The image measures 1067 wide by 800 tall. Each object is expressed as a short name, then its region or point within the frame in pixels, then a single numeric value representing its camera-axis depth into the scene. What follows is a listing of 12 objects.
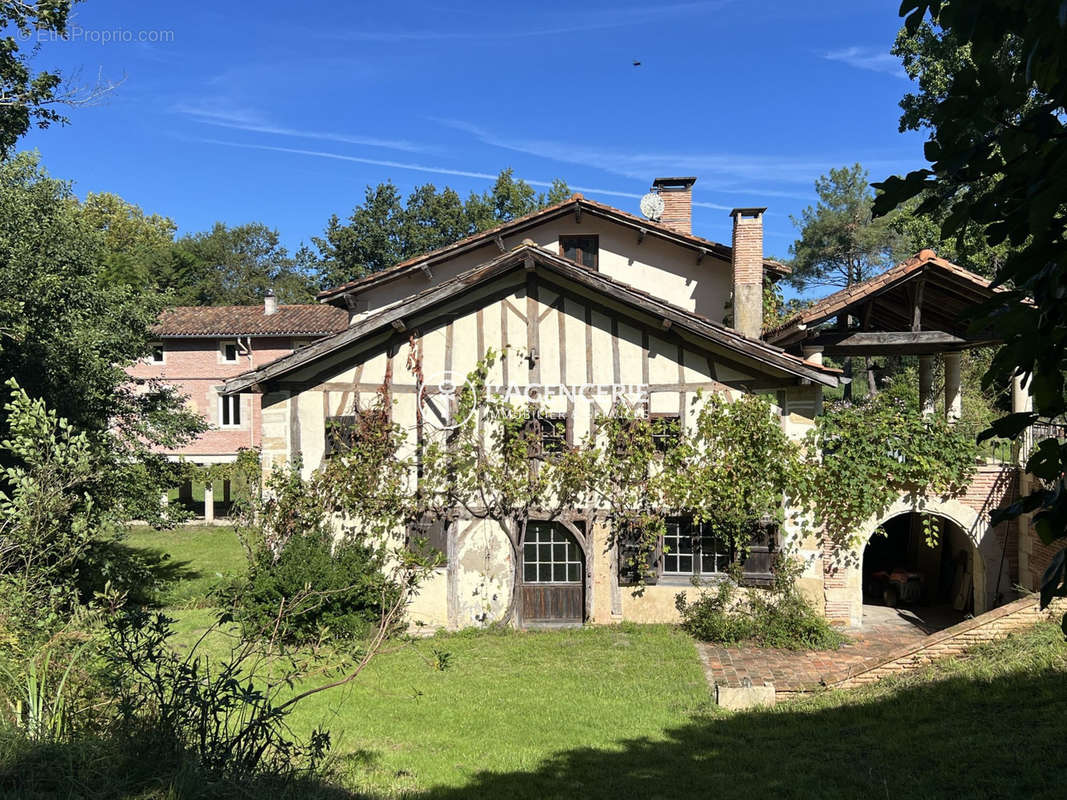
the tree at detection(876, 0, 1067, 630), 2.56
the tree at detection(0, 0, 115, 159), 13.05
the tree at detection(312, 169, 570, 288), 53.12
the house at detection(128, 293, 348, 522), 32.69
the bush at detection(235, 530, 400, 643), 13.08
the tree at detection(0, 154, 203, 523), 14.66
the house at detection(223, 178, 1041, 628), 13.92
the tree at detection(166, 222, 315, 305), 53.97
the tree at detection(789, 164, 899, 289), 48.81
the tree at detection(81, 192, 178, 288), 49.06
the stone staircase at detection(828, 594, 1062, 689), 10.34
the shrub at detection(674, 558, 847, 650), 13.24
